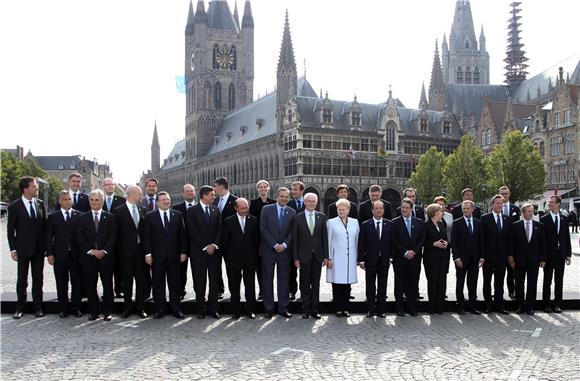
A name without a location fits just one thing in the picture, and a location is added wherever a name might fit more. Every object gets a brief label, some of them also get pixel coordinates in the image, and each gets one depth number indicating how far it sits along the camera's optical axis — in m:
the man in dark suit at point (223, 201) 10.92
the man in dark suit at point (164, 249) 9.74
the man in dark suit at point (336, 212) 10.74
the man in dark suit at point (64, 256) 9.72
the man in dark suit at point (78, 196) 10.98
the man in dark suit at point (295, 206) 11.10
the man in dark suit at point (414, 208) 11.53
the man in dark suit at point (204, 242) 9.81
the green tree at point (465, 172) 50.69
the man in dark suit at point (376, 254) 10.04
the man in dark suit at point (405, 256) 10.11
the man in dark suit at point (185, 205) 10.62
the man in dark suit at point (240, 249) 9.99
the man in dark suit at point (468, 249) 10.31
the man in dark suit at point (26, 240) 9.60
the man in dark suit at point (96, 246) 9.60
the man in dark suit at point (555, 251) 10.48
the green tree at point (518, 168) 46.00
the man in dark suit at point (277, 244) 9.92
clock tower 91.94
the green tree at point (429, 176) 55.25
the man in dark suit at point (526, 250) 10.37
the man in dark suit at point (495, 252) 10.35
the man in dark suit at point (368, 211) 11.54
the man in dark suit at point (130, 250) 9.80
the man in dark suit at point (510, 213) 11.44
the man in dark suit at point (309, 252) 9.86
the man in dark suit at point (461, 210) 11.67
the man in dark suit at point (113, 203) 10.88
